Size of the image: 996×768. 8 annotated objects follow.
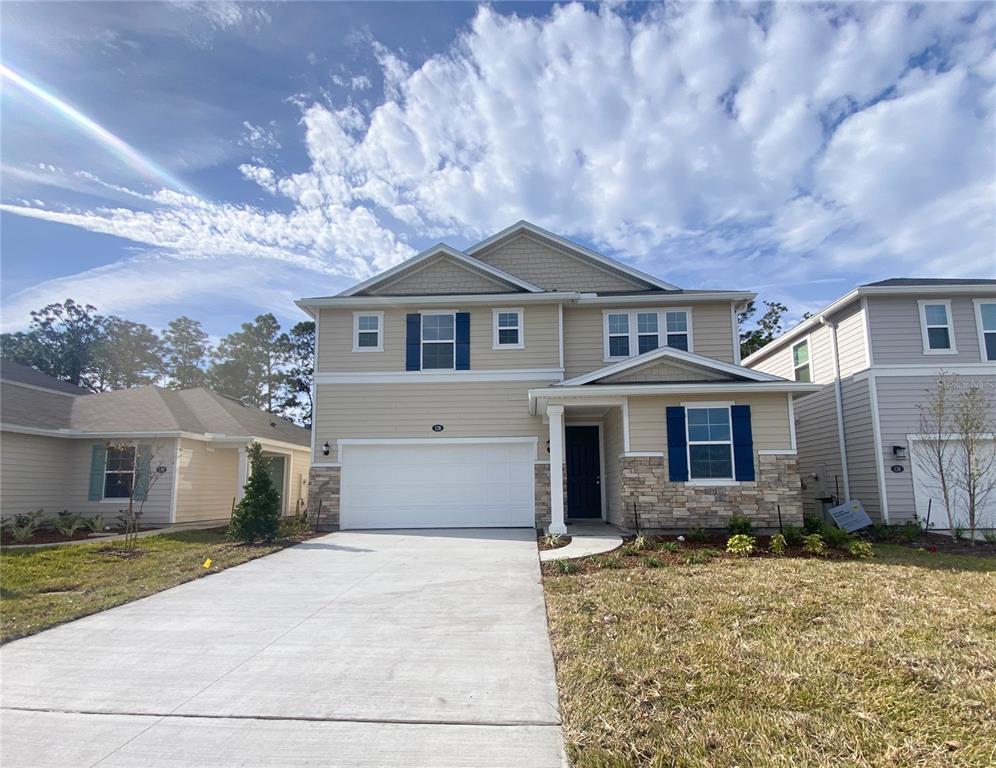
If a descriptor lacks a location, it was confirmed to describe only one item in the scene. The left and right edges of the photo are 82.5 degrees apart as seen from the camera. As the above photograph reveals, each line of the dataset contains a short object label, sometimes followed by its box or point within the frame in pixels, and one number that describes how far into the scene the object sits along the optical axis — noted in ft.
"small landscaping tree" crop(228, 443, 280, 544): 34.91
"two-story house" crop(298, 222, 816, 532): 42.86
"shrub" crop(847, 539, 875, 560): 27.84
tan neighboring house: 42.60
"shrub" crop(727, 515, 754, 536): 32.24
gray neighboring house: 38.65
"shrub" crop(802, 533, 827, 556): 28.32
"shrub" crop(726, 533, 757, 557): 28.43
